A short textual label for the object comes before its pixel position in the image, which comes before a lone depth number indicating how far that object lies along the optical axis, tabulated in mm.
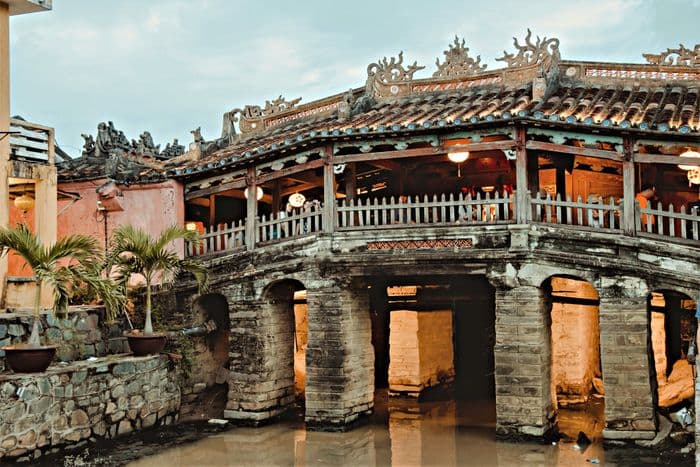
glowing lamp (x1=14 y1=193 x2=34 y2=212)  18438
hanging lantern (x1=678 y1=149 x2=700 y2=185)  14133
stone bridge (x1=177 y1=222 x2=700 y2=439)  13734
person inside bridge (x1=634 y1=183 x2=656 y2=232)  16328
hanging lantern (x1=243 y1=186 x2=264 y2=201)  17531
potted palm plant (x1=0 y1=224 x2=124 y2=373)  13117
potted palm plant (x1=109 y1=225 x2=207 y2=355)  16016
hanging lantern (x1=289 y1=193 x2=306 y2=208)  19656
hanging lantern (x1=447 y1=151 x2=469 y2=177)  15148
